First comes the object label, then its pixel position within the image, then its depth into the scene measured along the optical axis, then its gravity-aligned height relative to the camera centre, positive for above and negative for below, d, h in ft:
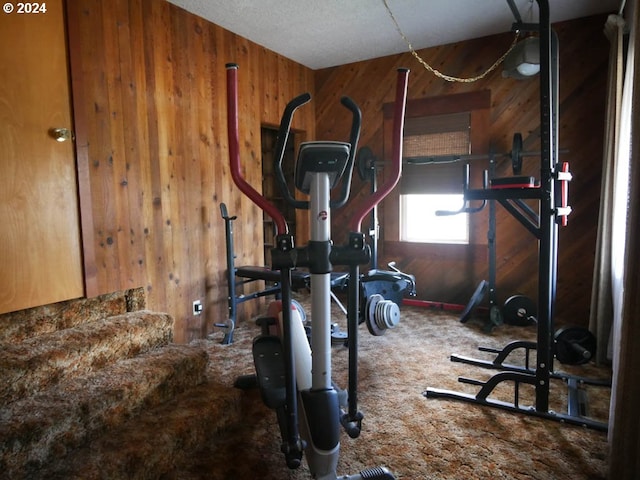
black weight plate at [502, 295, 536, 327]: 11.43 -2.96
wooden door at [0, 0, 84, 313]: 7.00 +0.85
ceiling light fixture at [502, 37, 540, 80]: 10.94 +3.99
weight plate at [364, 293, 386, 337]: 10.26 -2.66
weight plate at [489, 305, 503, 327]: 12.00 -3.23
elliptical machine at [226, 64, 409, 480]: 4.82 -0.62
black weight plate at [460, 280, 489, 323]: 12.53 -2.97
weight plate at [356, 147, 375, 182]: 14.15 +1.59
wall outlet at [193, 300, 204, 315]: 11.29 -2.65
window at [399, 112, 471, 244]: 13.91 +0.93
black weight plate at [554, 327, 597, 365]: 8.15 -2.83
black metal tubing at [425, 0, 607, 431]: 6.57 -0.77
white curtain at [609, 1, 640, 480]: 4.52 -1.64
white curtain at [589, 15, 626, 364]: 9.18 -0.13
